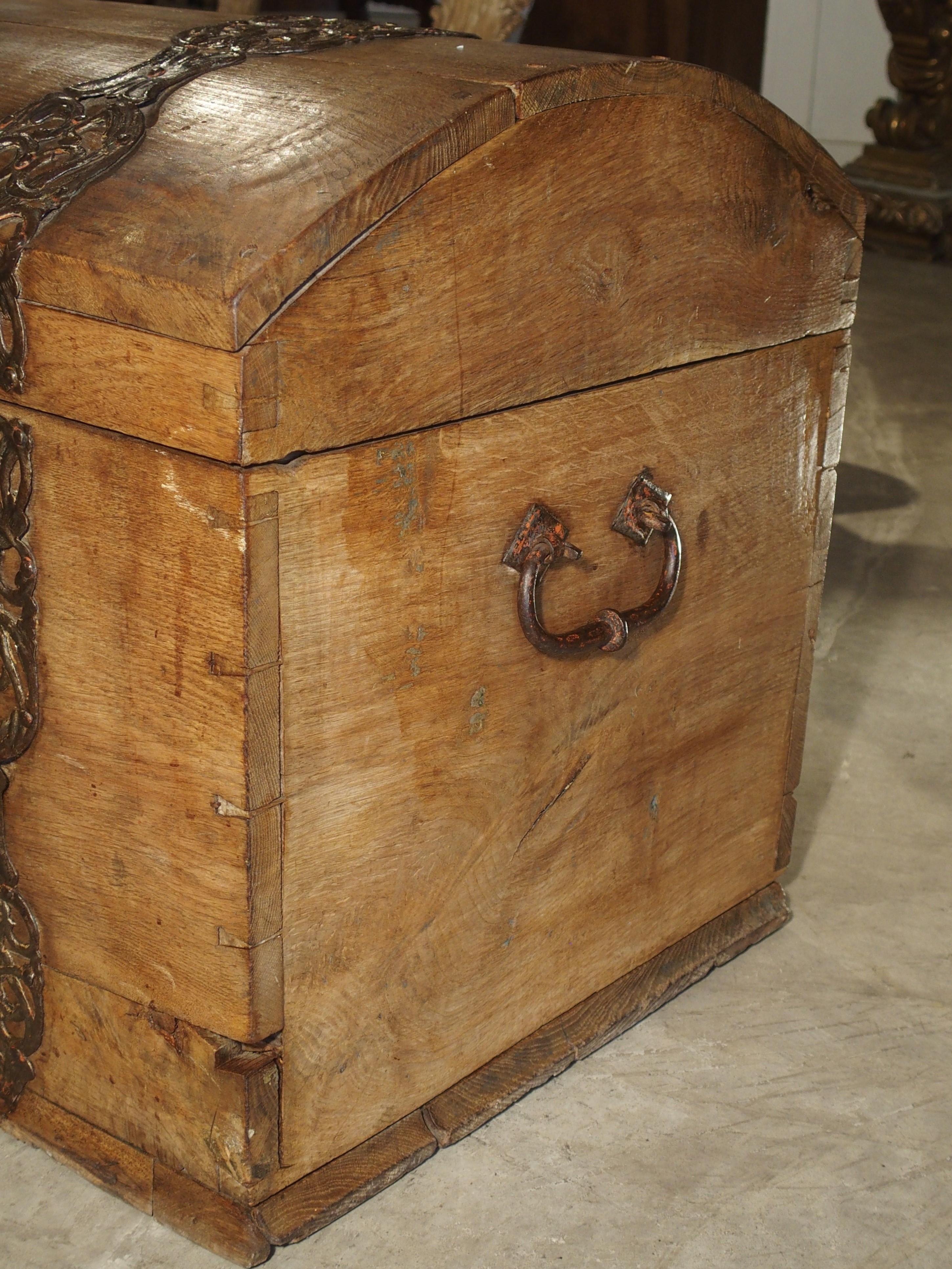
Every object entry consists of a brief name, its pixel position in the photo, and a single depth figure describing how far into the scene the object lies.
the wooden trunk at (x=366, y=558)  1.05
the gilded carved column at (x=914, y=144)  5.00
